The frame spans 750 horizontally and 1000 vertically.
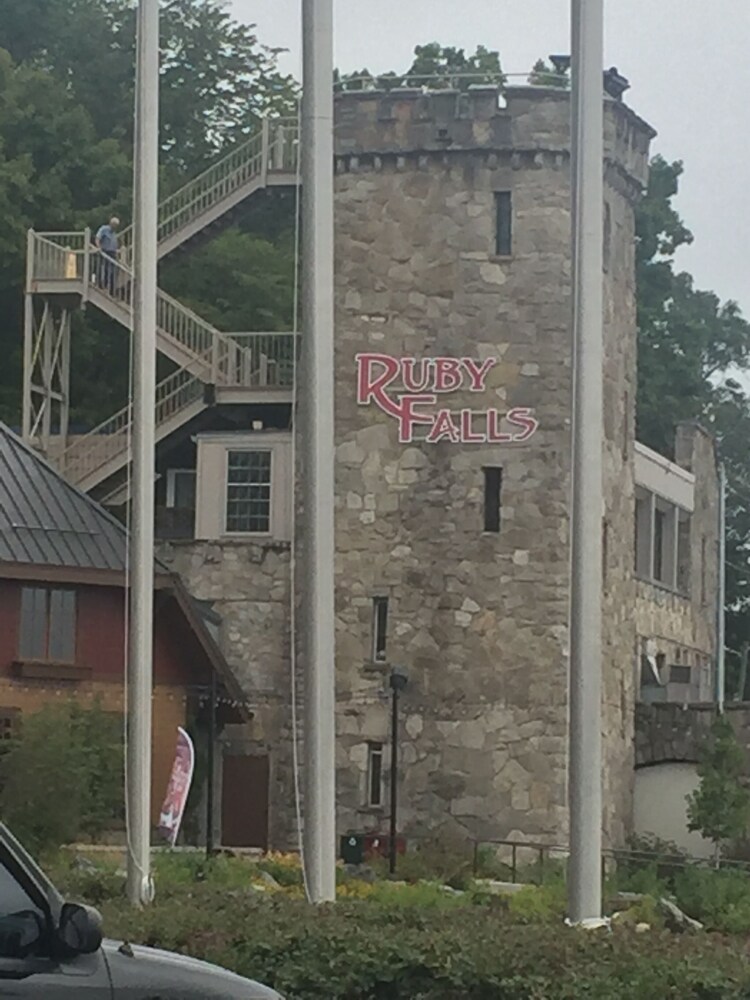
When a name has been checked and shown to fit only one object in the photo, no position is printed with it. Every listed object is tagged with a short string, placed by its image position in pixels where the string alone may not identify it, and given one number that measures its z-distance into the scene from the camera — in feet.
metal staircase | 174.19
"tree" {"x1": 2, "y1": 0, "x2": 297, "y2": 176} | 253.65
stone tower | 166.61
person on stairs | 175.42
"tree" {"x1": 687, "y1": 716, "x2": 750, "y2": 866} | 166.61
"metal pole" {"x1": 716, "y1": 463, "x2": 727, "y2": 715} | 221.99
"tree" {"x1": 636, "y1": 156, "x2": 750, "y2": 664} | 280.92
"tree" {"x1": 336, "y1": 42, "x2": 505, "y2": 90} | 247.40
